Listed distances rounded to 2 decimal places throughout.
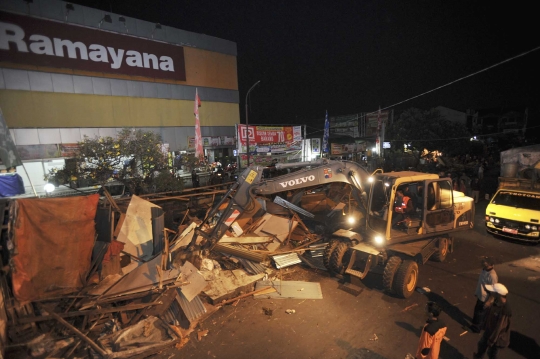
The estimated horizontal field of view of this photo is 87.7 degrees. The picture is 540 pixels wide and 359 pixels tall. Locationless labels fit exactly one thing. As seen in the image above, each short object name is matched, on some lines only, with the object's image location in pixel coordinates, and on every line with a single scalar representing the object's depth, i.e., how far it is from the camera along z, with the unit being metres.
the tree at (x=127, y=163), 13.93
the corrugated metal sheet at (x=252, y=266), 8.04
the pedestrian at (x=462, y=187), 15.54
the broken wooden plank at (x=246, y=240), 8.96
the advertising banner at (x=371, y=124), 38.81
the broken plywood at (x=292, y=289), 7.23
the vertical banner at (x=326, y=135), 27.16
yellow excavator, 6.70
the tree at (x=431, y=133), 27.91
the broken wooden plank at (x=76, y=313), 5.57
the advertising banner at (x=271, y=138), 23.47
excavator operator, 7.35
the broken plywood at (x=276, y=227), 9.75
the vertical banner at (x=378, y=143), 26.09
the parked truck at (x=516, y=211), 9.58
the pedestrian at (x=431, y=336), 4.11
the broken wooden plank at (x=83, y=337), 5.11
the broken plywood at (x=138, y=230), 7.95
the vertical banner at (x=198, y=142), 18.04
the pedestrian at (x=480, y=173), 18.88
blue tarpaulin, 12.42
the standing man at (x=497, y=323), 4.54
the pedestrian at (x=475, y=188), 15.87
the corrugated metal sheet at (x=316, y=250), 9.10
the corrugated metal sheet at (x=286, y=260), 8.63
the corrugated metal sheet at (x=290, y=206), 10.81
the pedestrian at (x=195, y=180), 19.02
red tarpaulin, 6.00
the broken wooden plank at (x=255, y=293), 6.95
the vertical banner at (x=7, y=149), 7.01
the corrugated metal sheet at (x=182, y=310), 6.23
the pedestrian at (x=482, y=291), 5.44
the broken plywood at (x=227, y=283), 6.95
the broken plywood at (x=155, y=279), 6.48
